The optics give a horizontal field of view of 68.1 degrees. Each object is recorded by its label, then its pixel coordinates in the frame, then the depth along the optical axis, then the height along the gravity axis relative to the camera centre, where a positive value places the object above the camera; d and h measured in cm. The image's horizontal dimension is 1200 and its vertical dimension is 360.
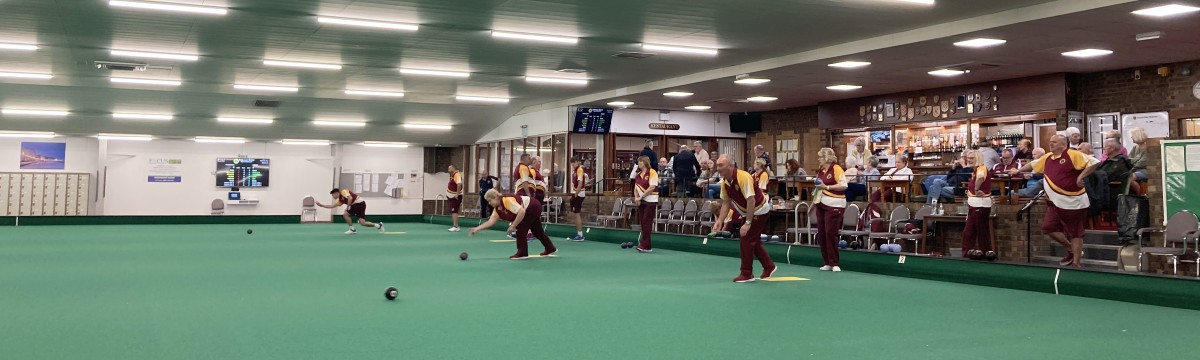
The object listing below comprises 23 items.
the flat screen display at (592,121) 2109 +202
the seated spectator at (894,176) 1300 +49
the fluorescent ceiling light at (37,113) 2111 +207
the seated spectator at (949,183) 1204 +37
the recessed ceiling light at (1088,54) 1267 +227
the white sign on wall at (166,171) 2569 +87
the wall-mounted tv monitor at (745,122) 2191 +211
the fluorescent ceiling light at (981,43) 1187 +226
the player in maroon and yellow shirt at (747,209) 889 -2
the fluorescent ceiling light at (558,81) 1712 +242
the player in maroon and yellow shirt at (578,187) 1705 +36
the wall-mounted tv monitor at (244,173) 2650 +87
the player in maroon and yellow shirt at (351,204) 1886 -3
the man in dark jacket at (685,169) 1722 +74
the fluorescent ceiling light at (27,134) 2380 +176
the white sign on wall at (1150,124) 1384 +140
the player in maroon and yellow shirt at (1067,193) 905 +18
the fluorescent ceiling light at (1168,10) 976 +225
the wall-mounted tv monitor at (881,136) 1825 +151
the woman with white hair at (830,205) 1024 +4
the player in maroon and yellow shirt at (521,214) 1134 -12
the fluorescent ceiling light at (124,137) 2484 +178
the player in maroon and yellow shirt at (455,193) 1997 +25
